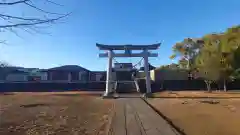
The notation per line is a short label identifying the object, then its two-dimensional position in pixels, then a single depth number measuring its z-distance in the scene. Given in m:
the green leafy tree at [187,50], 17.75
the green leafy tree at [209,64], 11.78
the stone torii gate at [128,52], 10.23
